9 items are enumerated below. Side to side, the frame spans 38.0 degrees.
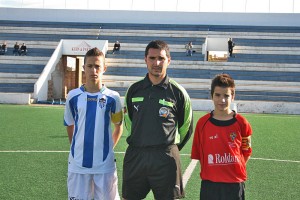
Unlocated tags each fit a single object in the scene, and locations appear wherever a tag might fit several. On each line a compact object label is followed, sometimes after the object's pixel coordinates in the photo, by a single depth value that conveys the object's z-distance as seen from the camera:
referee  3.15
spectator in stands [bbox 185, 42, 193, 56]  28.03
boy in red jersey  3.22
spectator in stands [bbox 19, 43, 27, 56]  27.69
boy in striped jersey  3.29
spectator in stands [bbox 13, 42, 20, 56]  27.78
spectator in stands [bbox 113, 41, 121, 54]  28.01
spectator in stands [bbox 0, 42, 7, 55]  28.00
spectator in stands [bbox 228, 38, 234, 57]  27.61
